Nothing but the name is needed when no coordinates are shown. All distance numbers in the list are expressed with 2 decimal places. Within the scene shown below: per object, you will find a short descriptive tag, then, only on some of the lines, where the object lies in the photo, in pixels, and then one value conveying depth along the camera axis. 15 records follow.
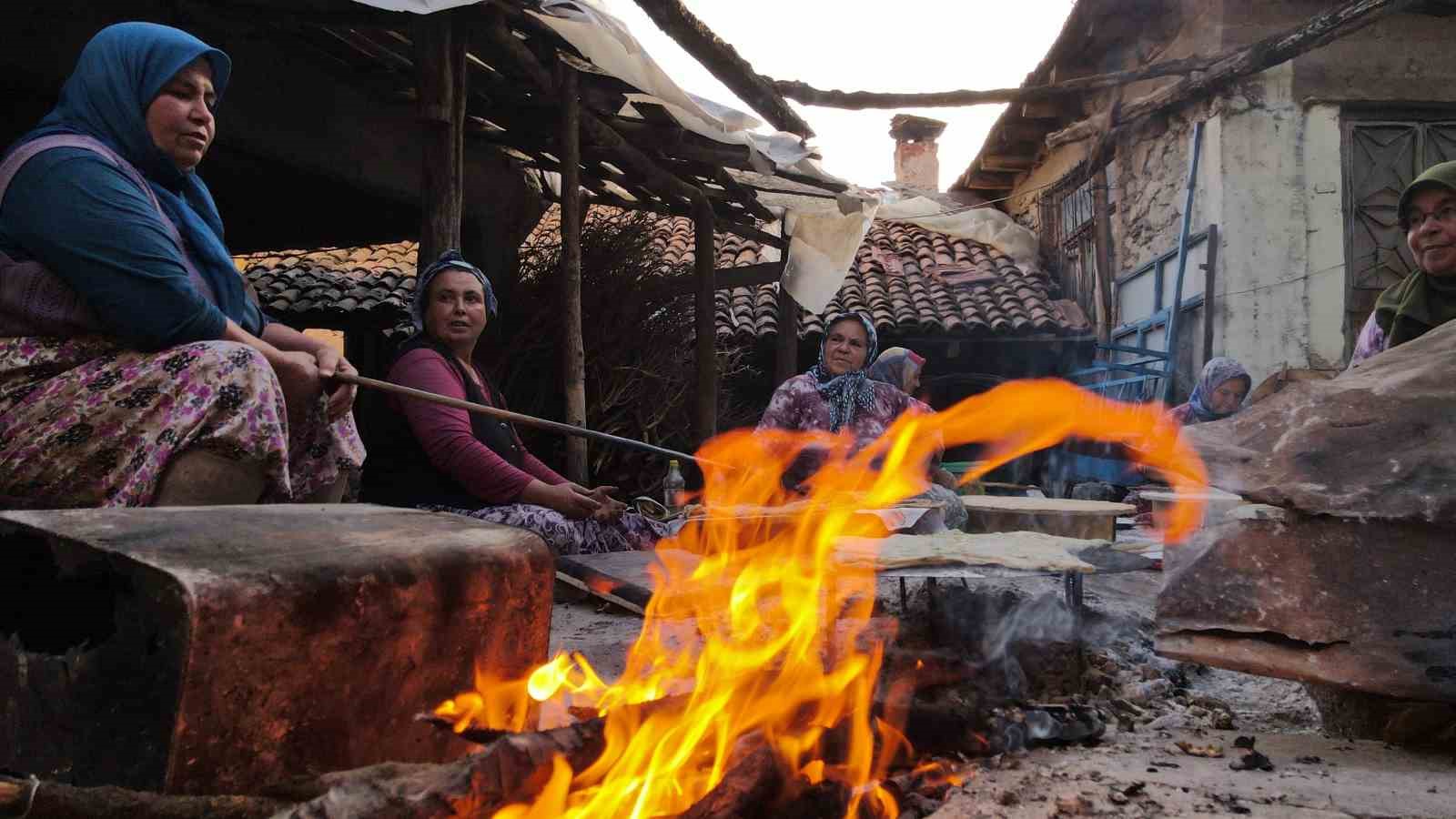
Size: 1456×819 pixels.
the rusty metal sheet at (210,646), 1.40
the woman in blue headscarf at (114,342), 2.16
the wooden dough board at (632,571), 2.95
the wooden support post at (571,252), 5.40
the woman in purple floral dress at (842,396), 6.09
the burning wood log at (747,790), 1.61
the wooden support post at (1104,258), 12.12
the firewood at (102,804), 1.22
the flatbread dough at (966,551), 2.96
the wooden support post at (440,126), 4.44
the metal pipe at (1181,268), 10.05
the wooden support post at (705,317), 7.48
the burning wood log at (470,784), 1.31
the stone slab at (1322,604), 2.25
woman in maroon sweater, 3.98
